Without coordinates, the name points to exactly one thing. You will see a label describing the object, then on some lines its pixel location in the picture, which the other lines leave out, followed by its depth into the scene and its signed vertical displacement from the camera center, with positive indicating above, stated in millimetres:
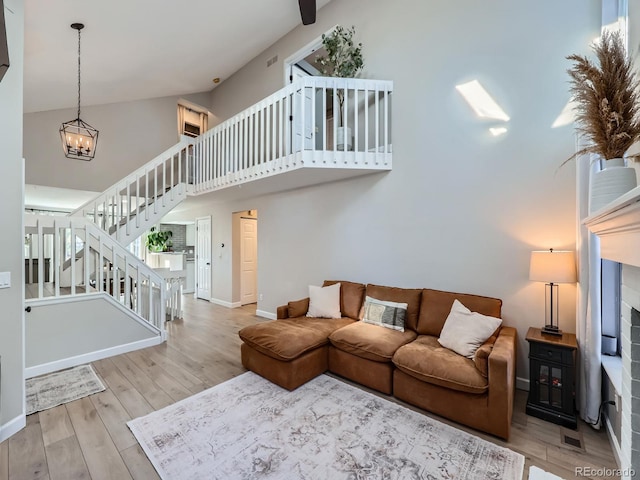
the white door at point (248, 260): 6375 -464
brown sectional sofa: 2102 -1054
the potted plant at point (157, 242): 7941 -27
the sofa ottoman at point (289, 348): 2738 -1104
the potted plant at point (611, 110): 1473 +705
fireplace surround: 1126 -325
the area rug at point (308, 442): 1782 -1471
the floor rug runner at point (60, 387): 2525 -1456
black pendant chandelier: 3364 +1250
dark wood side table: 2176 -1117
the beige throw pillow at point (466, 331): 2439 -824
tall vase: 1514 +319
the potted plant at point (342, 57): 3852 +2628
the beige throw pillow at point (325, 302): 3656 -822
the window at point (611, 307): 2258 -564
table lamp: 2277 -249
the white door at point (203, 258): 6863 -426
